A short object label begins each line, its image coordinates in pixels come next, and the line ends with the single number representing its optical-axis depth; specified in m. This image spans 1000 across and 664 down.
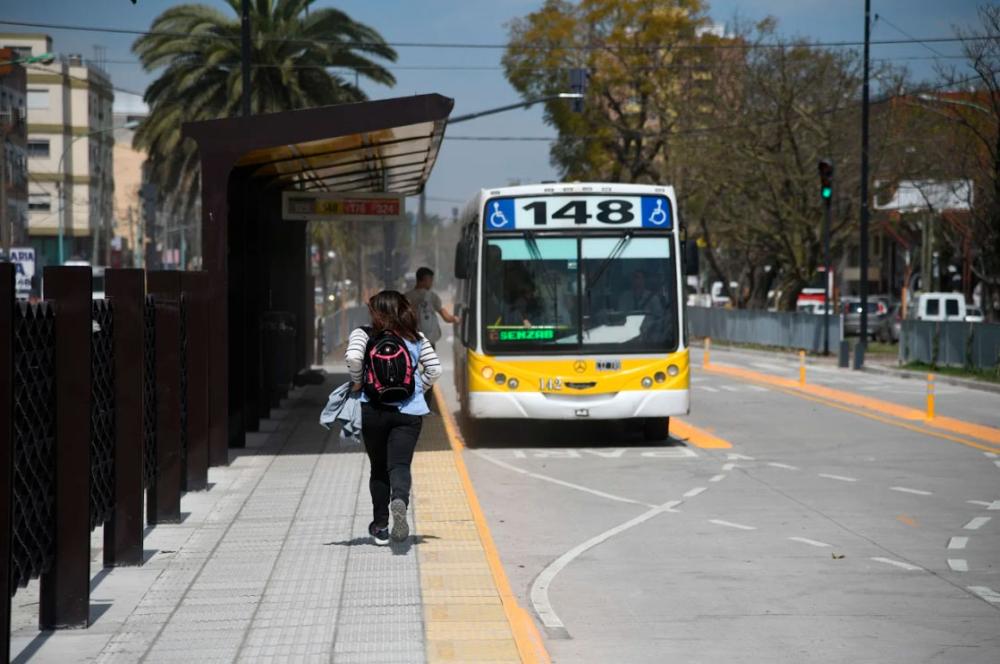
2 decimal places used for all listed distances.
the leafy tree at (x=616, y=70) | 64.19
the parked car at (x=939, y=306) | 51.84
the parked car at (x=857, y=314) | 57.75
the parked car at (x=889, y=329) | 56.25
